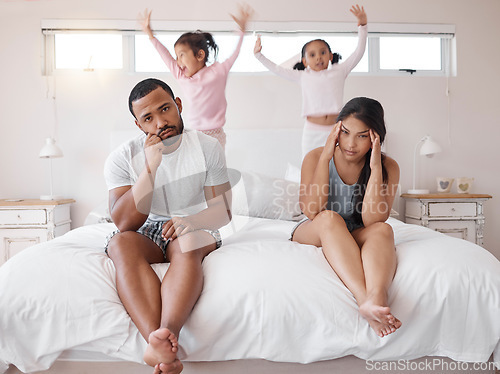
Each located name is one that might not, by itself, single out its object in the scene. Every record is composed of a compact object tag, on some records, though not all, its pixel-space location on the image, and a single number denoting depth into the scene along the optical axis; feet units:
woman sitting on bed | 4.14
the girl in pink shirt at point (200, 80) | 8.55
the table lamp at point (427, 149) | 10.37
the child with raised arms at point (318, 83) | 9.00
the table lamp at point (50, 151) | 9.70
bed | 3.81
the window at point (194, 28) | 10.46
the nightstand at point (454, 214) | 9.93
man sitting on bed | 3.68
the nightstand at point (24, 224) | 9.25
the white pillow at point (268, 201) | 8.21
